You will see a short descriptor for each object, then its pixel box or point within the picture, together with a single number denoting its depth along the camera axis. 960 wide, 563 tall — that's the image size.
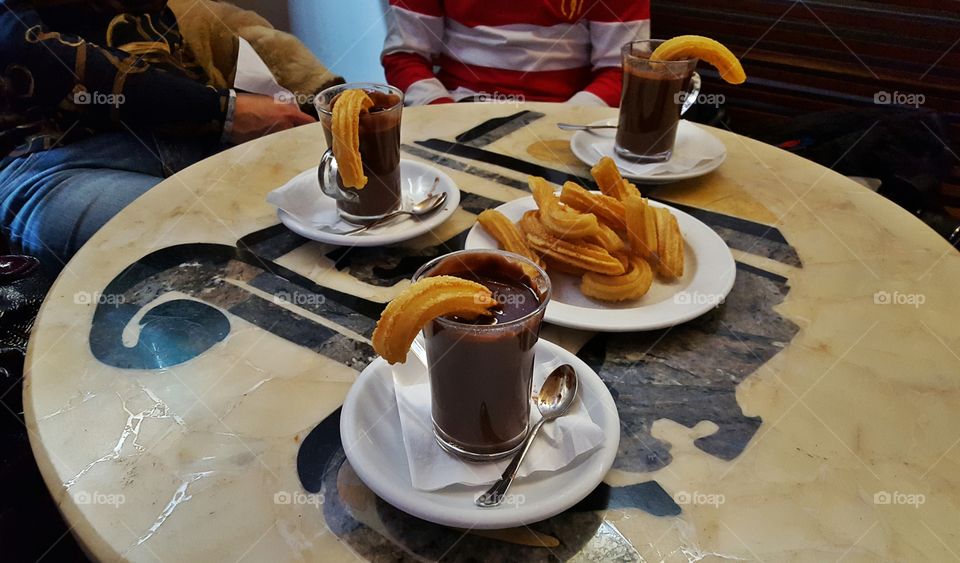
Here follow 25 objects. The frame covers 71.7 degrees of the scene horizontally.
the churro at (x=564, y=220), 0.88
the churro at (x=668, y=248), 0.90
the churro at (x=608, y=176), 1.01
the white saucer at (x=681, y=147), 1.17
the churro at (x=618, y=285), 0.86
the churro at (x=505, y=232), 0.92
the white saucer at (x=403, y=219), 0.96
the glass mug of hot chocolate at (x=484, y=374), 0.60
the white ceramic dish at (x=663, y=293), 0.79
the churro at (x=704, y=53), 1.04
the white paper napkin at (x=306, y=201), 1.02
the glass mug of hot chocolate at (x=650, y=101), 1.17
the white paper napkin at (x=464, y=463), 0.58
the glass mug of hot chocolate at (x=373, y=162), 1.00
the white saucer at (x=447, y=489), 0.54
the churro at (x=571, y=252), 0.87
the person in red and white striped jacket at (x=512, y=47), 1.78
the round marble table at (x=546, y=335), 0.57
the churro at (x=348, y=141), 0.90
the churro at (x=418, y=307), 0.54
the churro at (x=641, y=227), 0.91
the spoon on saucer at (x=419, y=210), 1.03
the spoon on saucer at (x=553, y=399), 0.59
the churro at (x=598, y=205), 0.95
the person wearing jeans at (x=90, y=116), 1.34
